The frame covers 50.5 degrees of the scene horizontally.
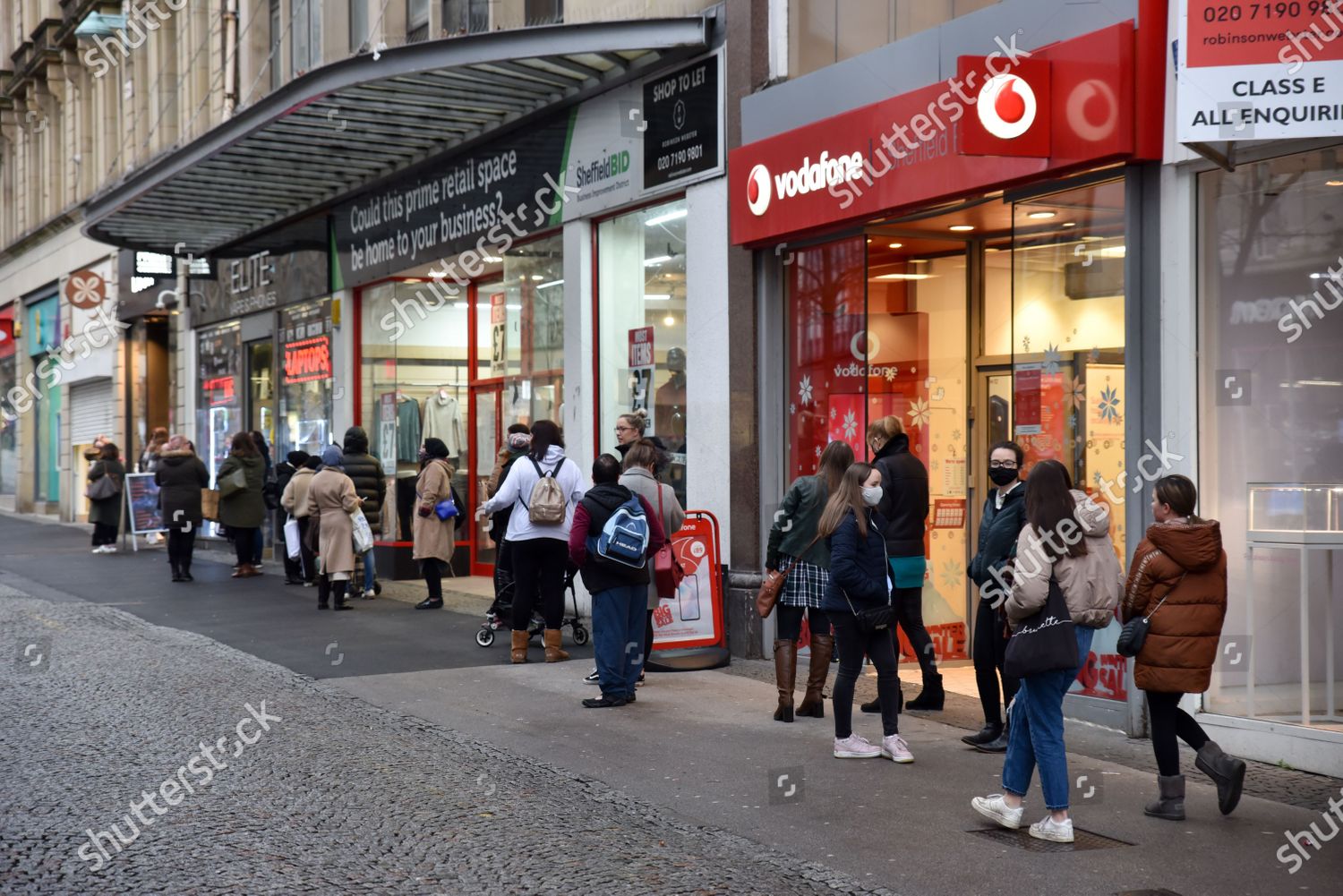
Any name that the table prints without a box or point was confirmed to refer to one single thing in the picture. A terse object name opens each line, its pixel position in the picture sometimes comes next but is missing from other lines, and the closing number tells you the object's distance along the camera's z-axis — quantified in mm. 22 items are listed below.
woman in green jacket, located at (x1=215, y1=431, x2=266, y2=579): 17734
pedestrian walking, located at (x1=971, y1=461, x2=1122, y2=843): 6207
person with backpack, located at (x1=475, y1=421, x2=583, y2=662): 10742
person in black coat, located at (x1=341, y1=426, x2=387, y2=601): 15578
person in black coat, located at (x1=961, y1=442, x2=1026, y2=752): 7719
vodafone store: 8586
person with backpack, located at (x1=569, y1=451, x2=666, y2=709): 9281
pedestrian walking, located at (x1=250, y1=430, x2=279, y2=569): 18125
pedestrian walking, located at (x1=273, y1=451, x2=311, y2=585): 15875
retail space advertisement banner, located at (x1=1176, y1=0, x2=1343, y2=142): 7102
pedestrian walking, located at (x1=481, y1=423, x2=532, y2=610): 11922
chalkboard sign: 21656
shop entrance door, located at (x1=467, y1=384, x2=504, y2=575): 16844
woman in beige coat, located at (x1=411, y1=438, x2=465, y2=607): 14438
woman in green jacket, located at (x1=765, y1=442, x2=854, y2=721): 8742
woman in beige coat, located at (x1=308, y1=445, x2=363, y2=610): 14289
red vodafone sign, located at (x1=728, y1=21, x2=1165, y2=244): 8359
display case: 7793
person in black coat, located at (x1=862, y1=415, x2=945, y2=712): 9391
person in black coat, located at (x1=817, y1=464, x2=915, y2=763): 7758
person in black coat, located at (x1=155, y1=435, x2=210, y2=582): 17250
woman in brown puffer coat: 6480
